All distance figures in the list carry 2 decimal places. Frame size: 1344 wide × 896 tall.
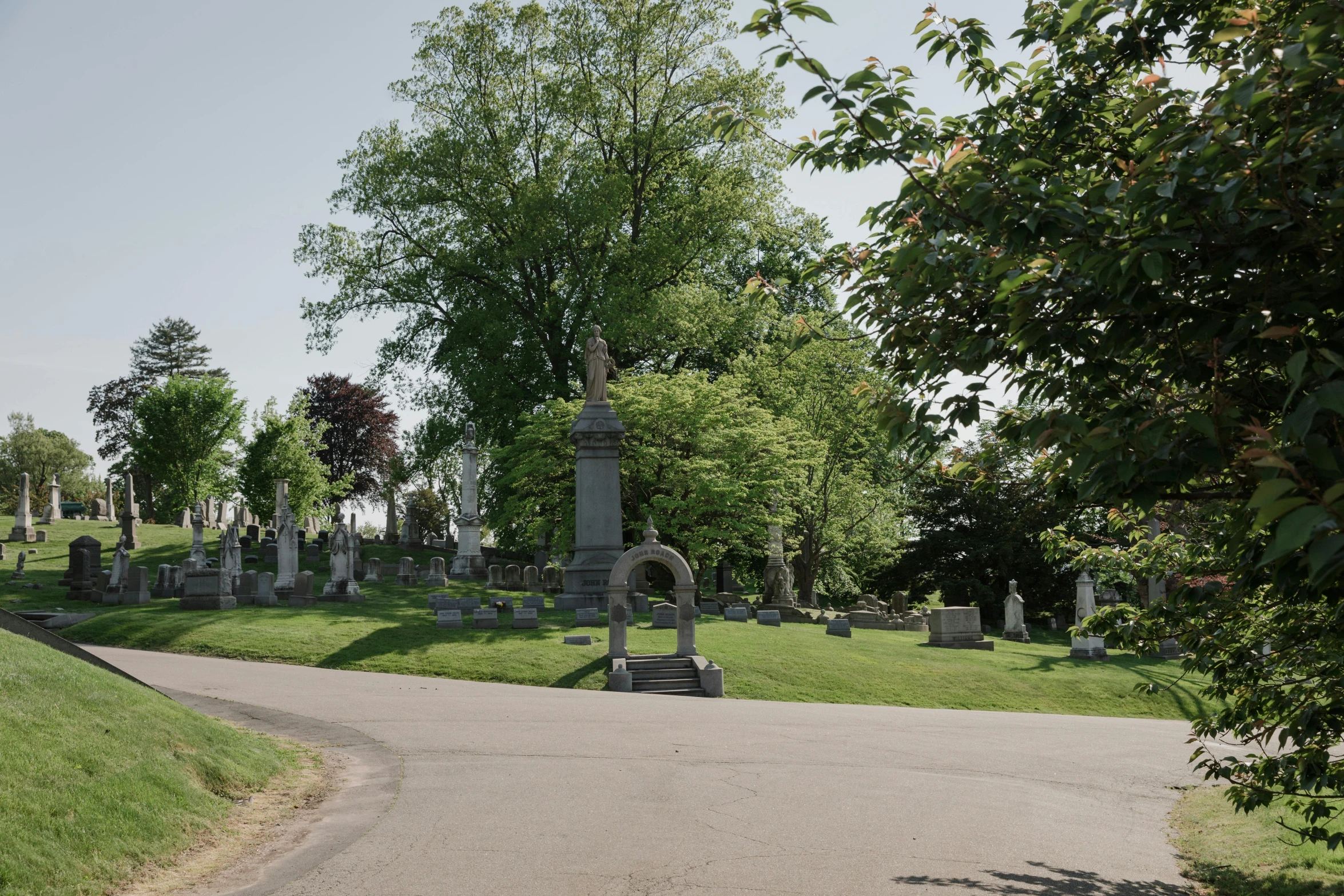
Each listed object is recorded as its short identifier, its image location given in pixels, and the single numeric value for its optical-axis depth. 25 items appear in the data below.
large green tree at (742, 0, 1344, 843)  3.66
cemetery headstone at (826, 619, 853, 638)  27.58
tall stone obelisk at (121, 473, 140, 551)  41.28
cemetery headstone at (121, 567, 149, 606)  28.56
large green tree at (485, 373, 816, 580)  30.70
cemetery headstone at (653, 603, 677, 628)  24.28
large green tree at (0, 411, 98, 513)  78.12
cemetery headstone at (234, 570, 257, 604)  28.47
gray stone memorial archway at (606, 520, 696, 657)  20.23
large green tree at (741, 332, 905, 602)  39.41
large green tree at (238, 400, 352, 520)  54.06
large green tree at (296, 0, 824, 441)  37.16
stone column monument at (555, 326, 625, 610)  28.56
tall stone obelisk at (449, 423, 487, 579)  39.59
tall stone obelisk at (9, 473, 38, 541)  45.19
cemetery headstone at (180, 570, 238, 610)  26.59
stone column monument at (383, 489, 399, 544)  53.47
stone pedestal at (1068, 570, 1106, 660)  27.27
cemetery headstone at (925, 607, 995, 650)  27.28
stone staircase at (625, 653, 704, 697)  19.36
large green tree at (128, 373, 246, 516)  57.62
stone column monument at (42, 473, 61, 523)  52.47
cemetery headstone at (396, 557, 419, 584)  35.97
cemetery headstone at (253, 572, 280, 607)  28.45
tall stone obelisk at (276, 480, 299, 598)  32.31
